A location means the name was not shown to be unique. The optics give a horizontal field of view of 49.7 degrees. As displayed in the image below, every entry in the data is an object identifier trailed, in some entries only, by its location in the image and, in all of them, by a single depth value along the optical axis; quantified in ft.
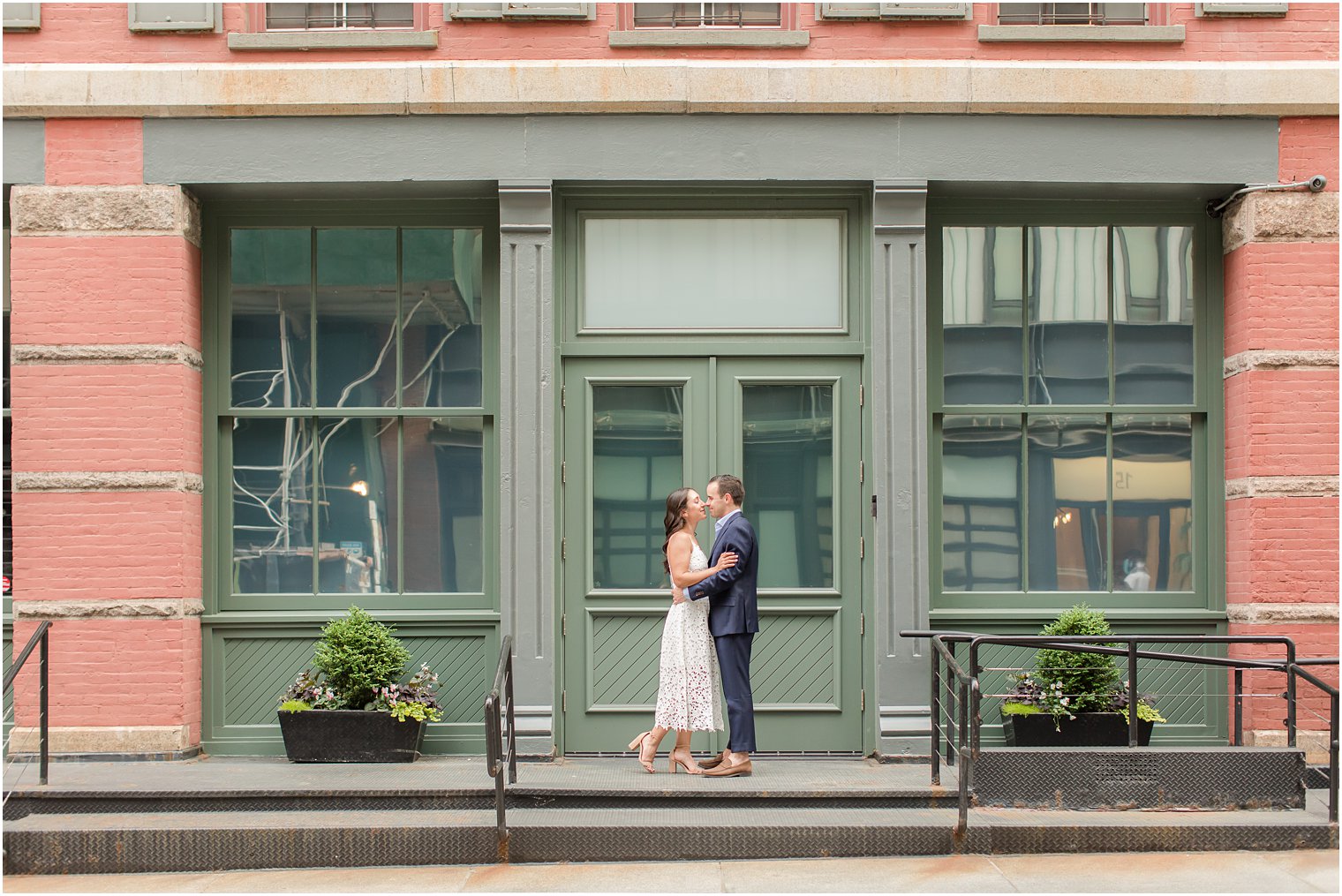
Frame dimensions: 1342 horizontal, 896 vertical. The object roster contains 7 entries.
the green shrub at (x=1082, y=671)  32.14
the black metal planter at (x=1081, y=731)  31.91
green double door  33.60
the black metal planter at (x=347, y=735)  32.14
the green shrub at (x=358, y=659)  32.14
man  29.78
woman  29.99
